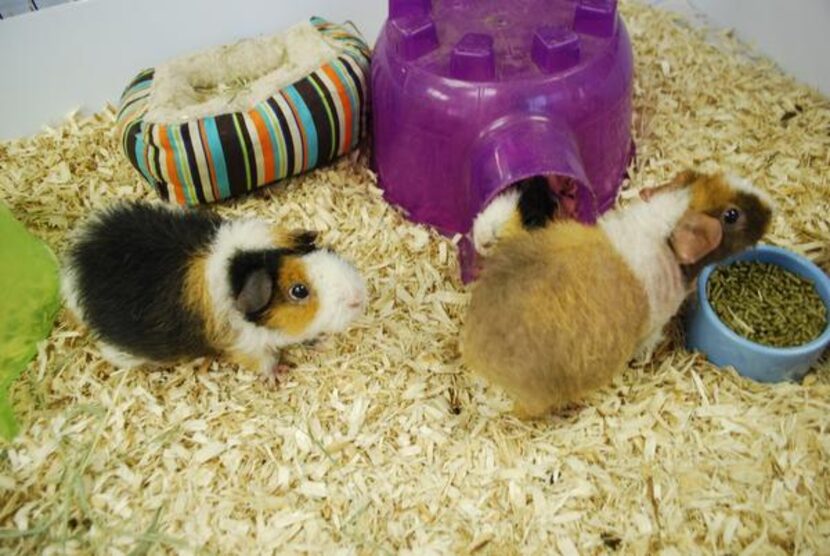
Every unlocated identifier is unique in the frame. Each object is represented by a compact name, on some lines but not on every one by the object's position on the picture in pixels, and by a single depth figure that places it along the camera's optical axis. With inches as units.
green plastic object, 23.6
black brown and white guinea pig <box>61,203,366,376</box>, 20.8
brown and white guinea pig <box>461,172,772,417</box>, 18.9
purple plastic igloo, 22.8
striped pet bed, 25.8
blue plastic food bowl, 20.9
